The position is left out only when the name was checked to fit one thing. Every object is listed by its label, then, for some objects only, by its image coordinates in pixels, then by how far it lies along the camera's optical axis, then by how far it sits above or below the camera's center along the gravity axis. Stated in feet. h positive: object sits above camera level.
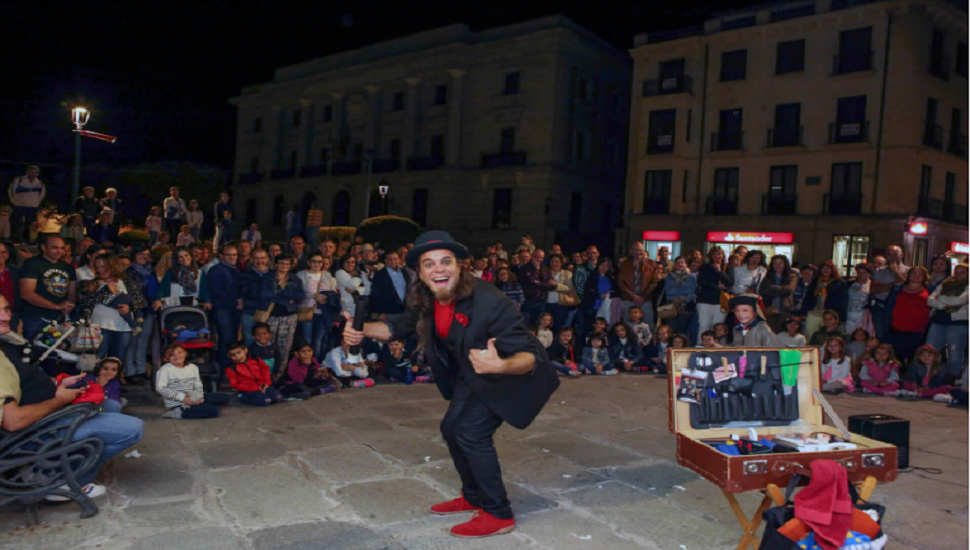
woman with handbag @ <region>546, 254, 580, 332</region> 37.63 -2.02
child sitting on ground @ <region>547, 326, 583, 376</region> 35.40 -4.71
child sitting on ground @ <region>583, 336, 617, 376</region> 35.14 -4.92
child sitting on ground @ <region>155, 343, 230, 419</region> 22.68 -5.09
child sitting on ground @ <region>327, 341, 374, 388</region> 29.40 -5.27
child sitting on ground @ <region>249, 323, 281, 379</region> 27.32 -4.21
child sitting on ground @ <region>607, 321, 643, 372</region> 36.76 -4.39
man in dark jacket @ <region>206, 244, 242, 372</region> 28.58 -2.44
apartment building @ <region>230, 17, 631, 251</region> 117.50 +22.13
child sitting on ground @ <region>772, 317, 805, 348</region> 31.37 -2.74
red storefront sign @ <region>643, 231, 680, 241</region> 101.81 +4.30
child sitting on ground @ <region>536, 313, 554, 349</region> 35.35 -3.68
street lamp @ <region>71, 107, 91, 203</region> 55.52 +8.06
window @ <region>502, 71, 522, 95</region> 120.26 +29.59
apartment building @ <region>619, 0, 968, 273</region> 86.12 +19.11
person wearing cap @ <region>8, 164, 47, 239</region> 42.11 +1.55
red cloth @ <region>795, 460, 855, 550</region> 10.46 -3.48
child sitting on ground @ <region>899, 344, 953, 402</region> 31.30 -4.15
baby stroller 26.11 -3.83
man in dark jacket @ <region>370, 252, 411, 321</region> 31.55 -2.01
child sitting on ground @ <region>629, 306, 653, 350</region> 37.09 -3.45
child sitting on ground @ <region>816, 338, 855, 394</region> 32.07 -4.04
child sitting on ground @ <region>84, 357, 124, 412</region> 21.22 -4.52
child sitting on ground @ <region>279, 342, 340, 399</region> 27.07 -5.32
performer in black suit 13.32 -2.26
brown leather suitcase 12.21 -3.34
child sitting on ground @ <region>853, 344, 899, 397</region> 31.73 -4.25
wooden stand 11.55 -4.18
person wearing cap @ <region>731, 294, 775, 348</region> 22.67 -1.77
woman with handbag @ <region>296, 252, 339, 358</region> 30.63 -2.55
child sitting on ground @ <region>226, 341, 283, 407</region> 25.31 -5.10
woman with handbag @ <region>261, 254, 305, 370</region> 29.12 -2.46
